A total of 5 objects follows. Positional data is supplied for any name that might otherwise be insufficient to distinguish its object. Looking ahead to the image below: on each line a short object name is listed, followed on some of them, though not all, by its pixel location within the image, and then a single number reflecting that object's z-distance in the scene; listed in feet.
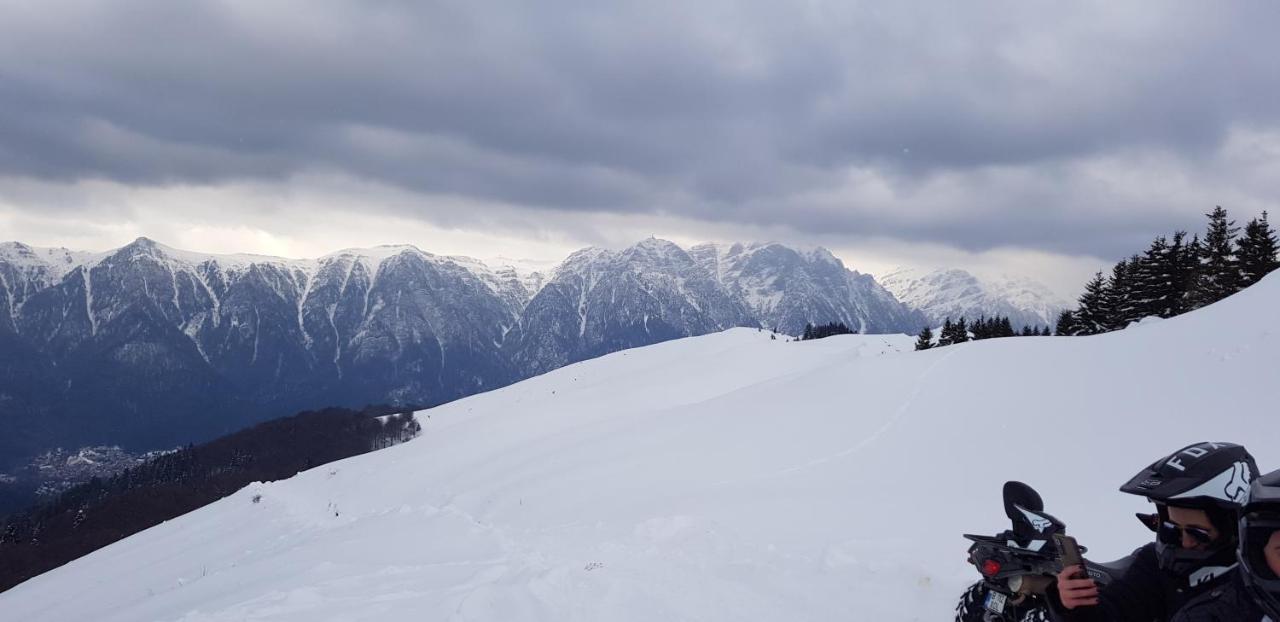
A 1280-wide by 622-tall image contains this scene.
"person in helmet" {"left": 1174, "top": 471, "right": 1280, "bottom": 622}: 10.40
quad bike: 14.29
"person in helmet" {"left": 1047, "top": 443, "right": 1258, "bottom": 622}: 12.86
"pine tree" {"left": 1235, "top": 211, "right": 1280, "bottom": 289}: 131.13
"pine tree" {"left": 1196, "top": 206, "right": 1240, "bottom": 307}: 133.39
